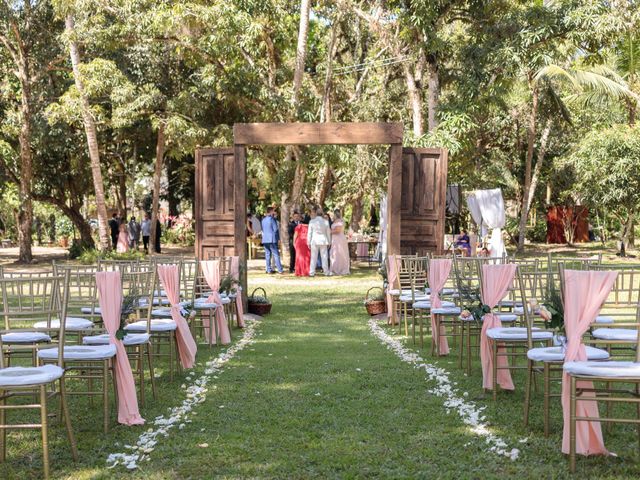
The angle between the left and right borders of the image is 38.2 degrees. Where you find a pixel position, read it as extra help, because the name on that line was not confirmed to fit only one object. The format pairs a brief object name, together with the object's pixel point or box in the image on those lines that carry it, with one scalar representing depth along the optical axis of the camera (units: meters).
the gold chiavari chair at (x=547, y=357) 5.53
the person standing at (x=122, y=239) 27.08
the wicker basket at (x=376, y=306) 13.40
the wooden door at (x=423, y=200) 13.88
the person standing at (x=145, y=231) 30.23
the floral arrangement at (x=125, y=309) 6.10
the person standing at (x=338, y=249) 21.30
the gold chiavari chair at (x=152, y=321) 7.16
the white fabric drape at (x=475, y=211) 23.67
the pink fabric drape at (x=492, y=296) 7.11
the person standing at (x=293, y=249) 22.19
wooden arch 13.27
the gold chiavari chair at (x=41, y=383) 4.75
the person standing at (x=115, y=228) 29.33
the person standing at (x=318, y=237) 20.48
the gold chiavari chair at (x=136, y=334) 6.53
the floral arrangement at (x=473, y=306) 7.24
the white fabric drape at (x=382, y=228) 20.64
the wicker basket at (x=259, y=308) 13.53
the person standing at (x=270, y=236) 20.70
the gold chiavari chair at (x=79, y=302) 6.83
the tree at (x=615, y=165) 25.47
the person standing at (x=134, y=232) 30.91
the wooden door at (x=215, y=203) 14.09
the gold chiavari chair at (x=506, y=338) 6.58
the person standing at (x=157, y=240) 30.39
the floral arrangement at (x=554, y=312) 5.64
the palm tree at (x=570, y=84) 24.88
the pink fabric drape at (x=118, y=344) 5.96
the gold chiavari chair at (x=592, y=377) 4.74
